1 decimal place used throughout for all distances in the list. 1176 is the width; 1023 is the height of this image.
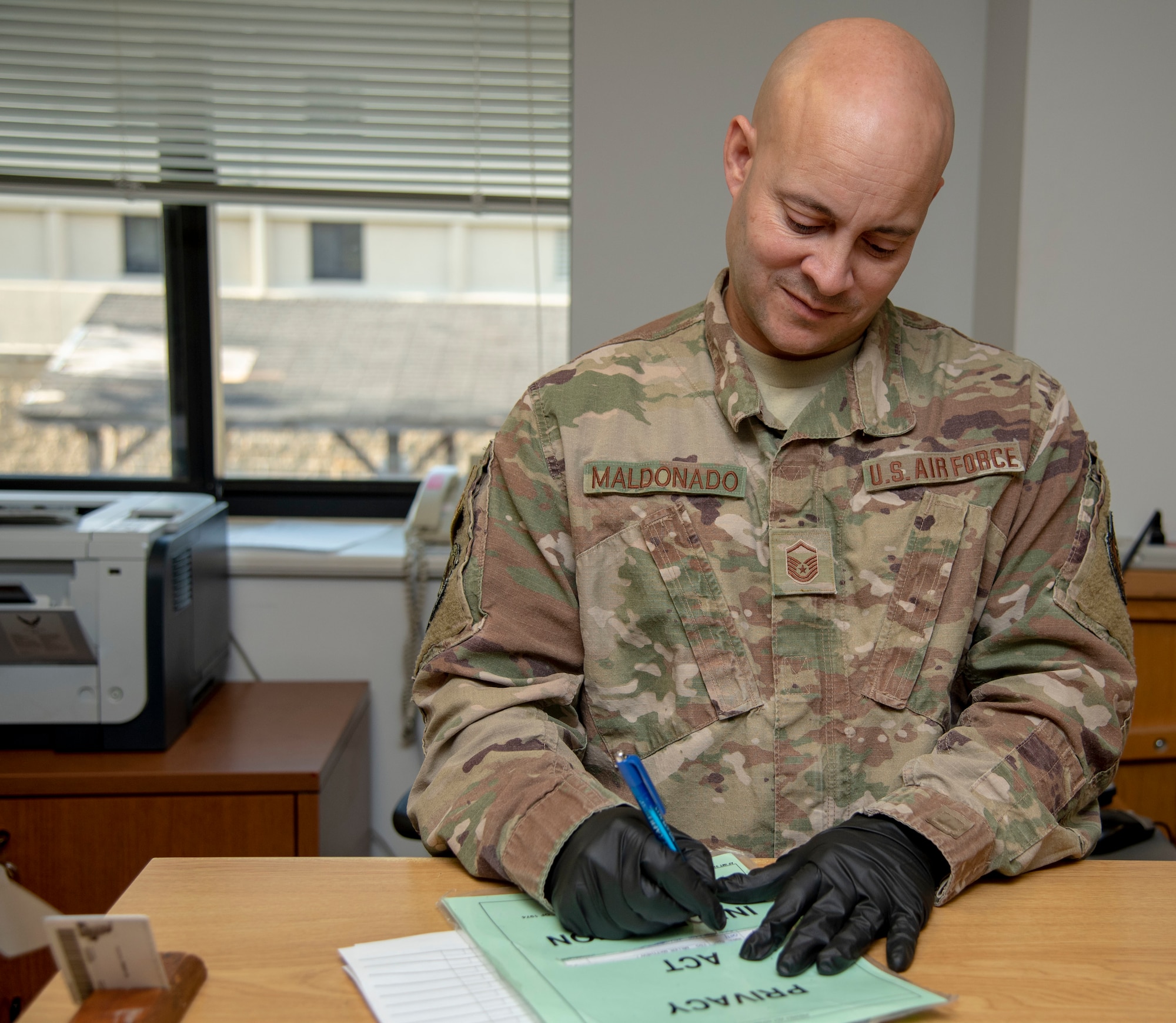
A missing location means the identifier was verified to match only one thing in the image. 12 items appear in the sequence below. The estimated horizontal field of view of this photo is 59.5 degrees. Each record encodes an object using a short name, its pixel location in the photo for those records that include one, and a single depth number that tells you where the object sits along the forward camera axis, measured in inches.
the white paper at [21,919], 21.6
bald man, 35.7
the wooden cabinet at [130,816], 61.3
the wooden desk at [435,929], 24.4
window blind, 81.7
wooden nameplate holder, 22.6
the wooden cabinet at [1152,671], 67.5
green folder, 23.2
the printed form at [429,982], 23.4
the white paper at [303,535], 80.8
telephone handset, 79.4
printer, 63.1
